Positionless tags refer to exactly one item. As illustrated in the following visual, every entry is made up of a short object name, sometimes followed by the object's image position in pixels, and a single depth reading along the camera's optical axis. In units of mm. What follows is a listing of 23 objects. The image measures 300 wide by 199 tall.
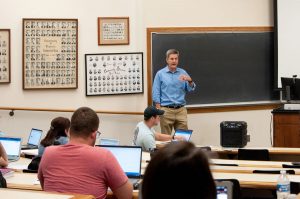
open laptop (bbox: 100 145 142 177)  4559
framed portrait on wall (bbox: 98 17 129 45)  8281
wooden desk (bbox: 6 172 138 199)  4185
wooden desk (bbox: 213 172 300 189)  4309
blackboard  8797
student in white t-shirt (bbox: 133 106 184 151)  6062
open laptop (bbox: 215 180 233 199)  3775
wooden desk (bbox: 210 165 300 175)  4887
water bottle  3896
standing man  8344
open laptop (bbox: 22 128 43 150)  7143
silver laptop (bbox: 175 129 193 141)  6787
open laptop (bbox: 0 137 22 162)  6020
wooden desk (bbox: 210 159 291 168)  5406
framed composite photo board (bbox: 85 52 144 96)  8250
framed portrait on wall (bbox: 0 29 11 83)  7781
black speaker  6863
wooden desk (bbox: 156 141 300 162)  6395
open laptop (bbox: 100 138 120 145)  6096
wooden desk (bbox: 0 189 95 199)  2719
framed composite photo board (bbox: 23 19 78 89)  7918
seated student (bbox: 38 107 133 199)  3564
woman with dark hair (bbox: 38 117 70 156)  5199
